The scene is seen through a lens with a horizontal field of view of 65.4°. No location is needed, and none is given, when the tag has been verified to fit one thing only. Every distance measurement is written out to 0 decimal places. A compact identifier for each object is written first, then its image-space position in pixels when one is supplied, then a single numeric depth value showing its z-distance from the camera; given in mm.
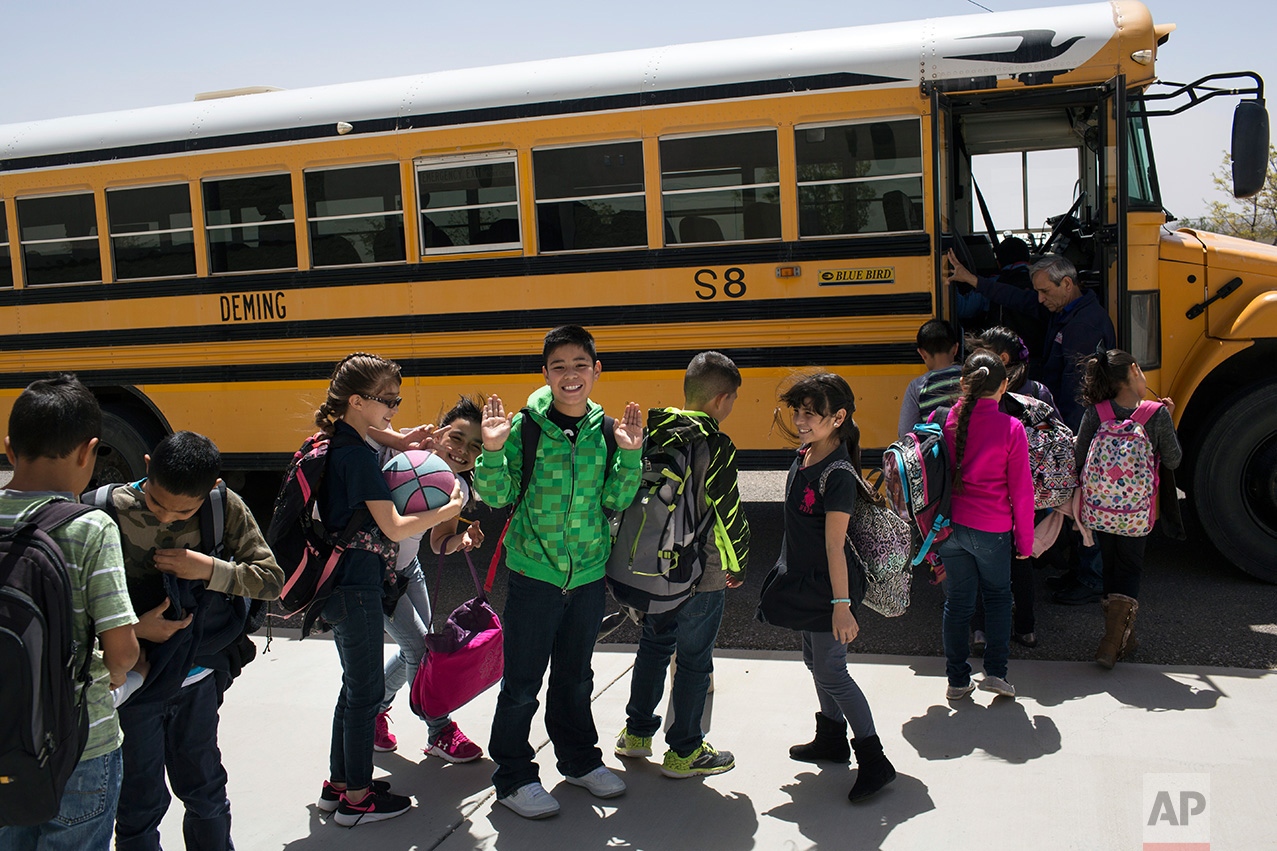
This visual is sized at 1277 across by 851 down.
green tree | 21250
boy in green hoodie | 2945
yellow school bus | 4898
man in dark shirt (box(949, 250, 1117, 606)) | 4664
